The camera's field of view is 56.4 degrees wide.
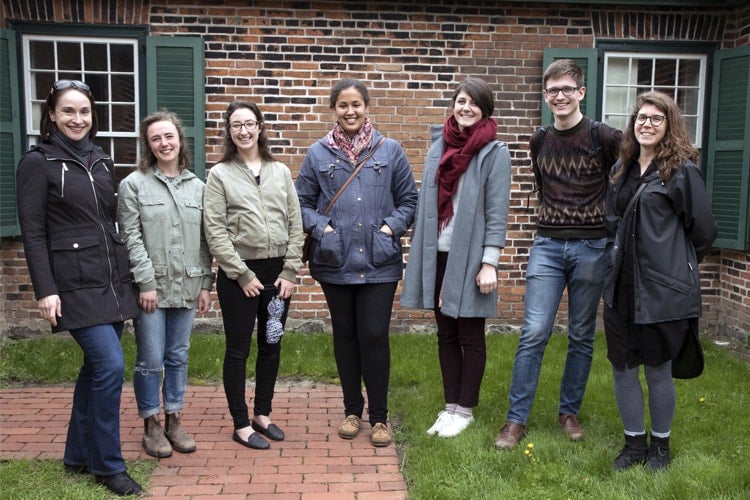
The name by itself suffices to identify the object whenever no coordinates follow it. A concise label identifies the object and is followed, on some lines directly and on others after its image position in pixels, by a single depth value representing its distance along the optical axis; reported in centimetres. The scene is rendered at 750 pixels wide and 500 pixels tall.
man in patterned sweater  390
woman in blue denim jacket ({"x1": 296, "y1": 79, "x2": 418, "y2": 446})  408
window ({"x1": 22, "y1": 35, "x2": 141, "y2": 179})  656
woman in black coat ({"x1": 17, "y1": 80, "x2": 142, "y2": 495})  328
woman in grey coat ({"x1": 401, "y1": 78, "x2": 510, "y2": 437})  399
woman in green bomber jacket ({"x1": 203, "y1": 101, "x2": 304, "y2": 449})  392
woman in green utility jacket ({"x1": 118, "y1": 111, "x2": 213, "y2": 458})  375
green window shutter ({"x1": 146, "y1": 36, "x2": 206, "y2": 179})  641
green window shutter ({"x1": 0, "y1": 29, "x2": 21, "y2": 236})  633
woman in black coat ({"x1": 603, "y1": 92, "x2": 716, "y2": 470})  344
